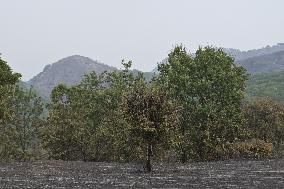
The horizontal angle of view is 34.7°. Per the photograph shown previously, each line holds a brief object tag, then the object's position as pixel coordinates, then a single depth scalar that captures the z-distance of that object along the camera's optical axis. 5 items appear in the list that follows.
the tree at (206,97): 54.25
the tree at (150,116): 35.34
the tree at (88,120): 61.75
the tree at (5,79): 49.42
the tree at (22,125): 70.31
